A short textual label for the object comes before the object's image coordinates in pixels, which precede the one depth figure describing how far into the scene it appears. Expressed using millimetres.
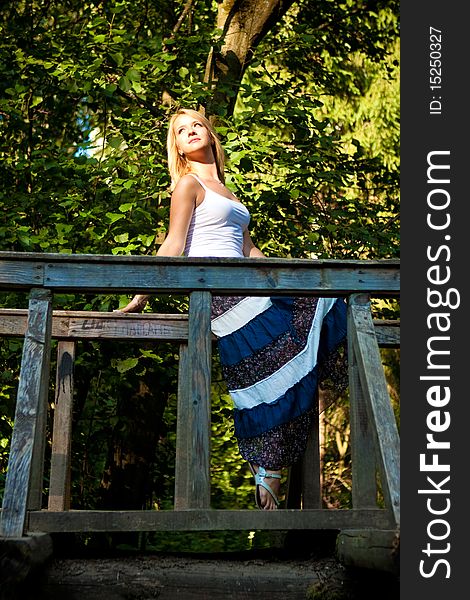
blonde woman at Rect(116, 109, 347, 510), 3877
